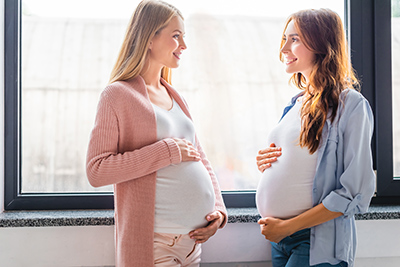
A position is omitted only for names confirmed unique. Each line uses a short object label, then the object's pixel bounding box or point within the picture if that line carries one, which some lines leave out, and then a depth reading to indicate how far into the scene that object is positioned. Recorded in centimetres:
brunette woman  129
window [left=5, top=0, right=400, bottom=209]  175
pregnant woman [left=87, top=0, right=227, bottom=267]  126
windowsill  157
